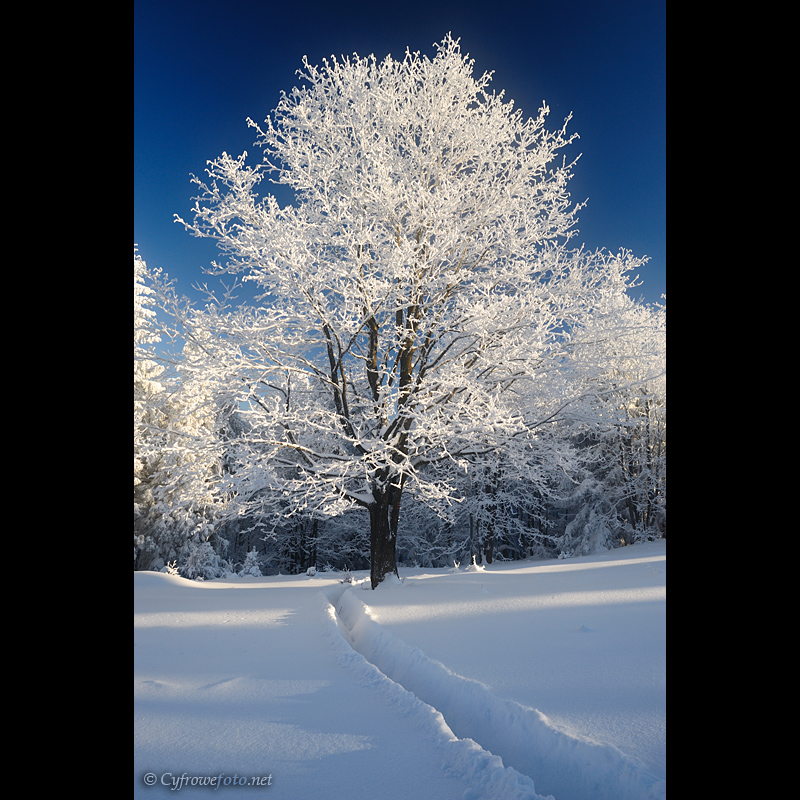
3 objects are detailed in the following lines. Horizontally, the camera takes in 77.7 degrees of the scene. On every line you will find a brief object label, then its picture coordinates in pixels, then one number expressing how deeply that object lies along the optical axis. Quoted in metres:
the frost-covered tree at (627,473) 10.77
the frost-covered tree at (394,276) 8.31
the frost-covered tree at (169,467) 8.38
